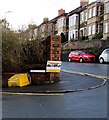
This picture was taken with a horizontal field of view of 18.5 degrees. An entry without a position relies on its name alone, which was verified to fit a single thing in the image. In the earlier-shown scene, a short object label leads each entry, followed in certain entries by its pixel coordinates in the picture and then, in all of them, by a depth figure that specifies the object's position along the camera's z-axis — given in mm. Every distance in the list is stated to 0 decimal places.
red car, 37562
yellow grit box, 14453
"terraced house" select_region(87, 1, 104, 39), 51500
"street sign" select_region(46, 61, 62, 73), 15688
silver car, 33625
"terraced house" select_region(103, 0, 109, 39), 46912
